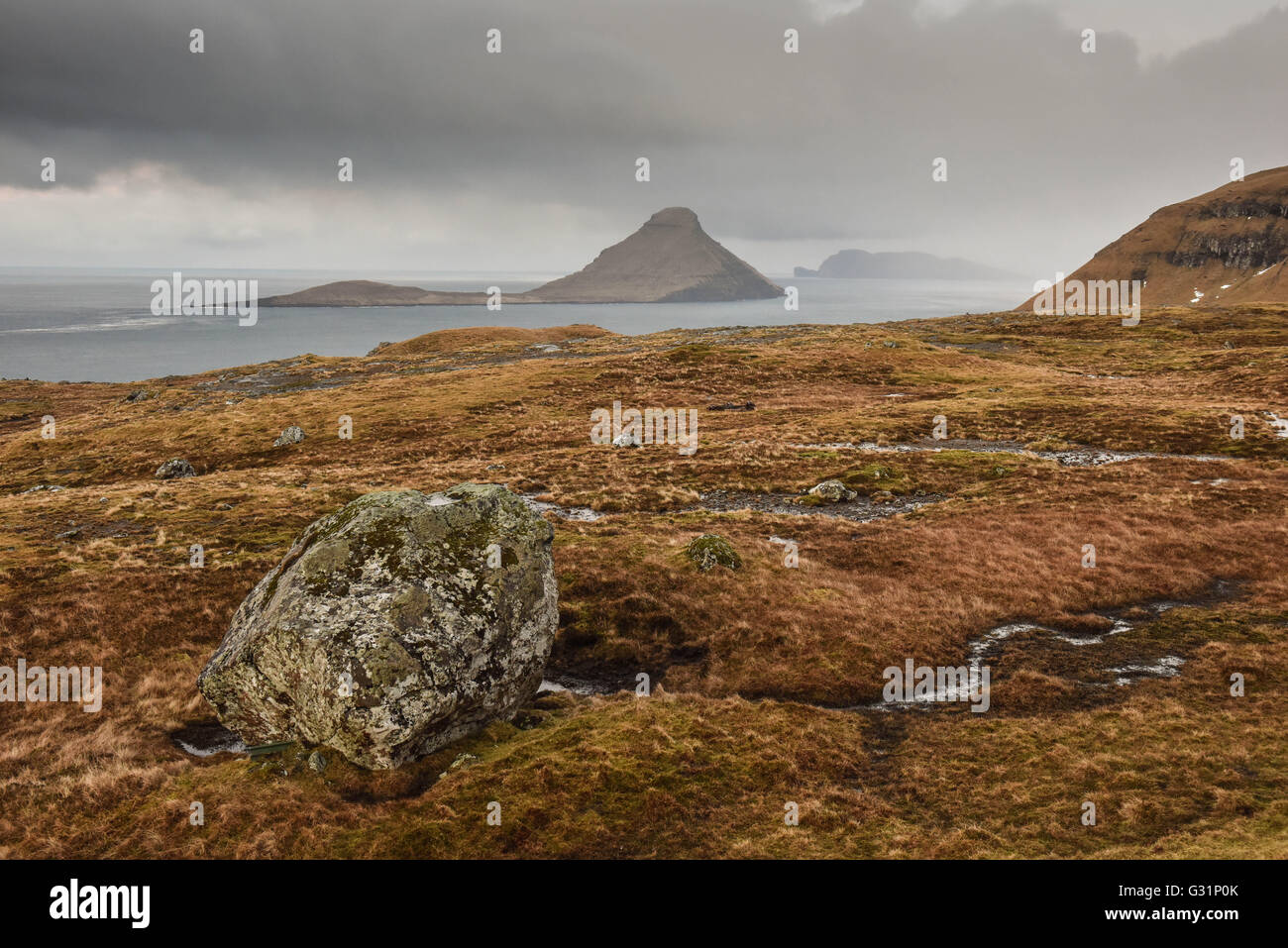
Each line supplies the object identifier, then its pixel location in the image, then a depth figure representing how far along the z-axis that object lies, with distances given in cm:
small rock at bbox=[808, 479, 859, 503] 4259
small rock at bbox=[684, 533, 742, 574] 2973
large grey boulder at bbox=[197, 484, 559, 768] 1609
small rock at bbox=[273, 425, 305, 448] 6425
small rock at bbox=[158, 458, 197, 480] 5416
